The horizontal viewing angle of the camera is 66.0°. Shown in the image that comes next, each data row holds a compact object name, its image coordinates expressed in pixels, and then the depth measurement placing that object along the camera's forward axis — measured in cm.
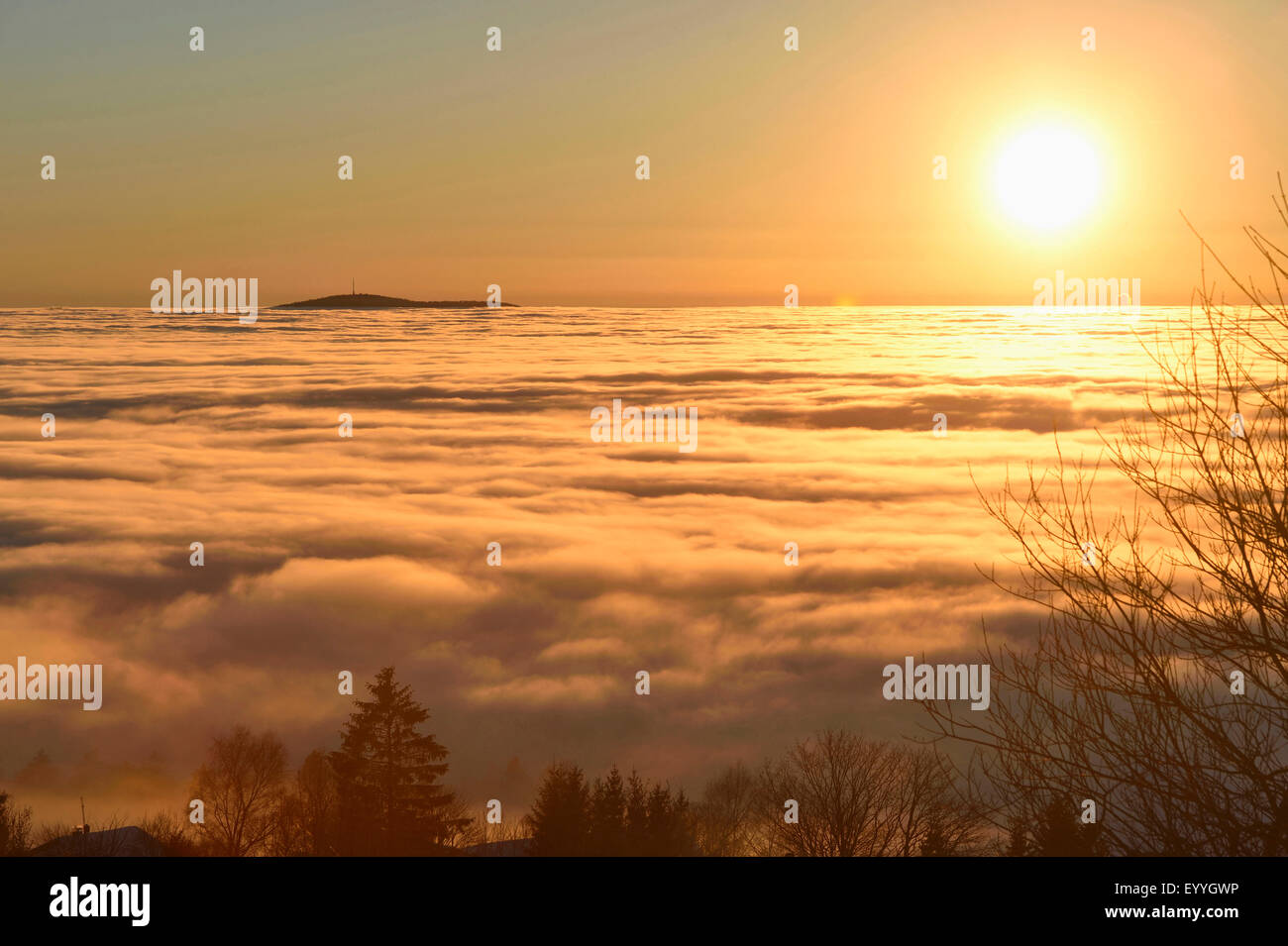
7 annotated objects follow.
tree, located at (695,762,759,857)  6872
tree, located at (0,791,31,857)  5120
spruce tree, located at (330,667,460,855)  5941
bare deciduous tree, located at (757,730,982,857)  4975
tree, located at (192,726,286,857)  6712
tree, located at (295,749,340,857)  6366
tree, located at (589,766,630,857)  5222
